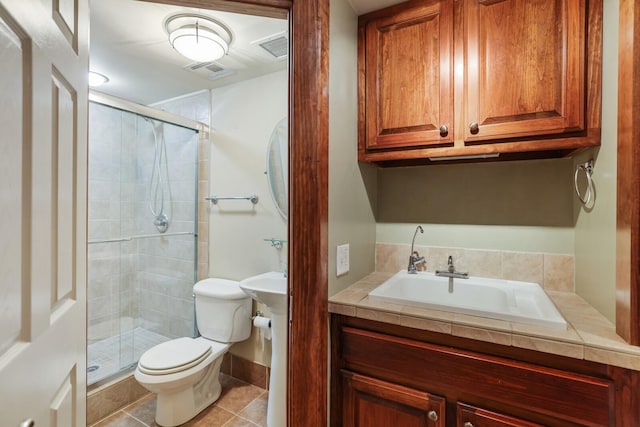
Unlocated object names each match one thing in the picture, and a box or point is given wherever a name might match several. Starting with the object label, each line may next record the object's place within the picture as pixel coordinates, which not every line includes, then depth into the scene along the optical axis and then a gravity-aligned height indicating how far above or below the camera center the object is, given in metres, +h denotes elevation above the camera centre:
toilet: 1.69 -0.88
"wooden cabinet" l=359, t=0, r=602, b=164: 1.10 +0.56
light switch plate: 1.29 -0.21
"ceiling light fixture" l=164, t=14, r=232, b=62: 1.57 +0.97
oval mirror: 2.08 +0.32
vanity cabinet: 0.86 -0.56
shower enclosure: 2.35 -0.16
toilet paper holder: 2.16 -0.74
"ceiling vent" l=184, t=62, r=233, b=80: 2.04 +1.01
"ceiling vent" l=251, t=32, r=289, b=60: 1.73 +1.01
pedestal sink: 1.61 -0.82
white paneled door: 0.49 +0.00
